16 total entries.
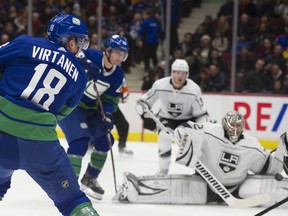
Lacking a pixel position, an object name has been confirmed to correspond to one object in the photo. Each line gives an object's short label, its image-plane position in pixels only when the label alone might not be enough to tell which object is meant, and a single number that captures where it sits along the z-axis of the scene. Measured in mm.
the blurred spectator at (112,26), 18272
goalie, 9213
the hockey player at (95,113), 9248
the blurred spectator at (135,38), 18286
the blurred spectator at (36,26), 18244
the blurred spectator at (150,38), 18006
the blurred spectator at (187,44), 17444
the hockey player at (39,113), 6168
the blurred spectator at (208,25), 17482
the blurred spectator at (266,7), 17220
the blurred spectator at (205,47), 17116
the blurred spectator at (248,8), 17065
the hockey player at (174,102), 11129
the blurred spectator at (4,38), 18285
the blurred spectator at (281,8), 16925
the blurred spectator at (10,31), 18567
